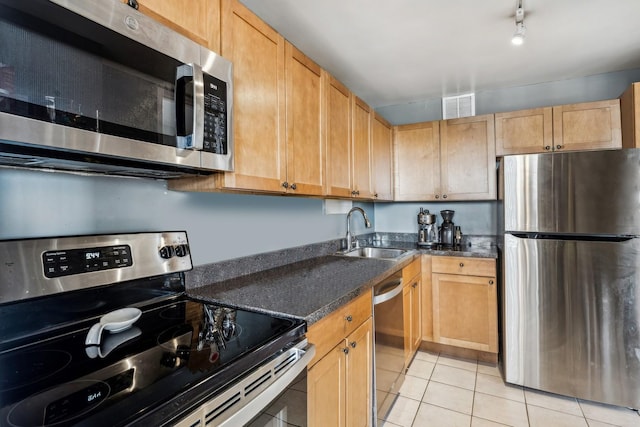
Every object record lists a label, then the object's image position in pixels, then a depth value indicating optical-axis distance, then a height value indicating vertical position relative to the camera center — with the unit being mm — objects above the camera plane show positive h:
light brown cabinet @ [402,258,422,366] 2199 -700
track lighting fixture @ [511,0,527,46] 1616 +1037
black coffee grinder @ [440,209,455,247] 2996 -145
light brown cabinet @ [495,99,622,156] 2338 +676
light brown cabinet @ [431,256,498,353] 2438 -715
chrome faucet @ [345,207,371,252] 2605 -209
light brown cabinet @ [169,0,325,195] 1237 +488
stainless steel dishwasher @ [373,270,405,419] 1660 -746
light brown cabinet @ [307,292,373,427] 1110 -636
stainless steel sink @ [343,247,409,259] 2609 -321
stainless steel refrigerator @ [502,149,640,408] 1877 -389
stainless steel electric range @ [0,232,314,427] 605 -349
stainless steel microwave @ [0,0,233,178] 666 +334
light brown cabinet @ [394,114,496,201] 2713 +507
